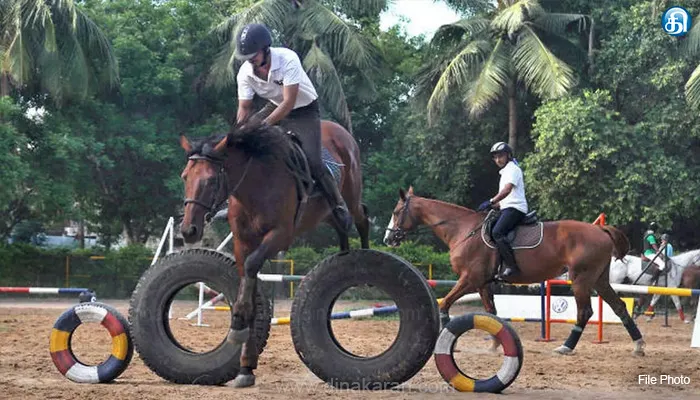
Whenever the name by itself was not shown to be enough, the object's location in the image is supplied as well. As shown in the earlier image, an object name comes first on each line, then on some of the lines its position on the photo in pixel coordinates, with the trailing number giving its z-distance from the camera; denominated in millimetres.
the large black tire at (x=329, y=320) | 7719
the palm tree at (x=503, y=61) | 26578
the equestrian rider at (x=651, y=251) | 21609
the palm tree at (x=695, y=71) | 23422
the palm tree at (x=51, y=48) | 25734
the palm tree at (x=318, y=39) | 28656
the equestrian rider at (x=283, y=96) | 7879
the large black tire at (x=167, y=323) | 7957
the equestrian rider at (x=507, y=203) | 12262
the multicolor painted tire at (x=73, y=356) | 8211
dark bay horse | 7418
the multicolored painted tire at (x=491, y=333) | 7762
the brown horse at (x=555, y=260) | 12648
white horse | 21703
